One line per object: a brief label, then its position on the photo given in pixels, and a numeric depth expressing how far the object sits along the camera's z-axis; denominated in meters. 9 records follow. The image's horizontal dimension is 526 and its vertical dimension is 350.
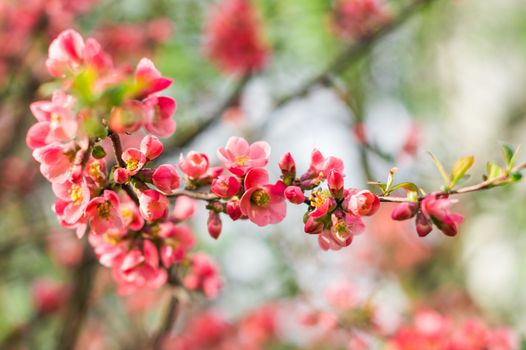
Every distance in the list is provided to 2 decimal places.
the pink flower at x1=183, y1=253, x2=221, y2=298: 1.45
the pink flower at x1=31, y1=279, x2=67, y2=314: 2.27
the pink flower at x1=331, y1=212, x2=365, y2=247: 1.25
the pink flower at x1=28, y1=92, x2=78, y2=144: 1.20
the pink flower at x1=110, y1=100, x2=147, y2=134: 1.19
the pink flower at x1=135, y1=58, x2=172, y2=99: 1.24
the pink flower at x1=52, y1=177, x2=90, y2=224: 1.25
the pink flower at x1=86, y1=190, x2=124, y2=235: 1.26
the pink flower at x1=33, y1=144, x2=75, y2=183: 1.23
